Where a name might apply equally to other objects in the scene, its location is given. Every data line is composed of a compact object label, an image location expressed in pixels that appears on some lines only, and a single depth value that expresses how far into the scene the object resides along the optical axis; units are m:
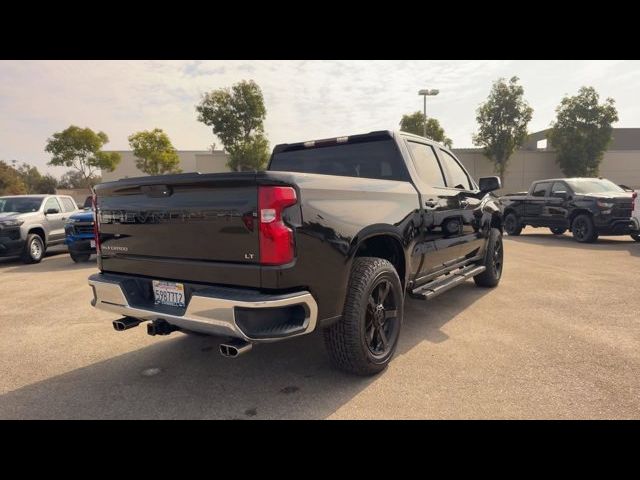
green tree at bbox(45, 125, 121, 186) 31.58
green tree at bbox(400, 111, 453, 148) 31.47
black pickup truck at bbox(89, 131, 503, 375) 2.41
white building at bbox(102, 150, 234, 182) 36.09
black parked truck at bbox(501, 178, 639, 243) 10.35
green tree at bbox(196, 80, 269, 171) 27.52
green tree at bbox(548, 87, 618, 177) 31.03
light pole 24.08
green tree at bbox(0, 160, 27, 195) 42.22
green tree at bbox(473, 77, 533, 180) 30.39
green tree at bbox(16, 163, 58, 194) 61.17
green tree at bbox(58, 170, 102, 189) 61.25
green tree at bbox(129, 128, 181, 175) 32.72
